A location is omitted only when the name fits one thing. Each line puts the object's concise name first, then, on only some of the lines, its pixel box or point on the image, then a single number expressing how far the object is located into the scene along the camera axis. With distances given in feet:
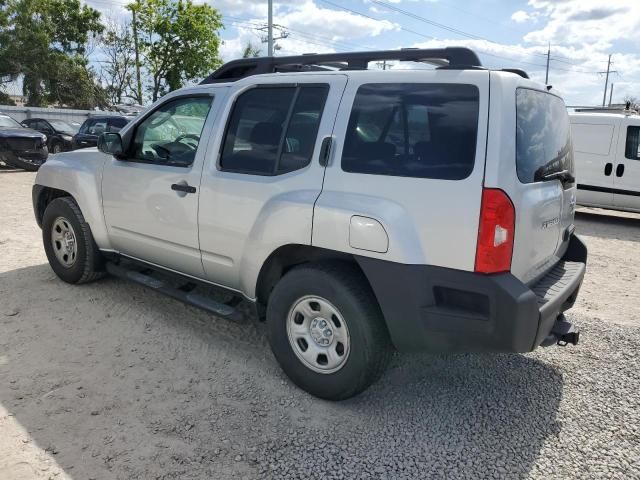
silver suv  8.36
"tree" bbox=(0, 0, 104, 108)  103.65
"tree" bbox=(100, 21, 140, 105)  118.62
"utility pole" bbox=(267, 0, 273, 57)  99.14
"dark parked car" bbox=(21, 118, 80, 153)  60.18
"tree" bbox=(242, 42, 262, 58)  140.21
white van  31.60
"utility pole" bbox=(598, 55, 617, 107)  240.12
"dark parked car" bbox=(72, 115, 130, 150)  51.16
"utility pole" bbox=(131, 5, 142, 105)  108.68
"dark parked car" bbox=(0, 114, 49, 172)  45.34
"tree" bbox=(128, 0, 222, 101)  104.78
